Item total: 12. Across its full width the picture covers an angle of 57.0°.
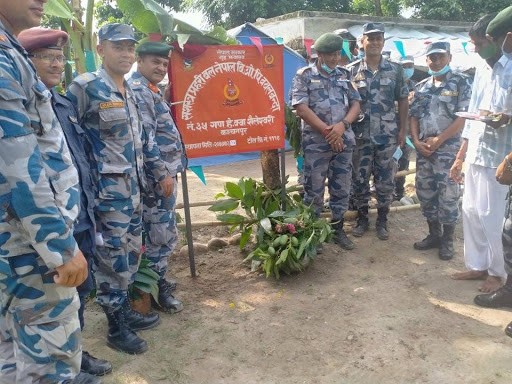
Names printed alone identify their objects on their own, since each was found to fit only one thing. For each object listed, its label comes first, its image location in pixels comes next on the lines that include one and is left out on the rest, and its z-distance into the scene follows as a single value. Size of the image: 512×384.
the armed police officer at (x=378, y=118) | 4.61
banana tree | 3.70
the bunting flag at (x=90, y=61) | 3.73
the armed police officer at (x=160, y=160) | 3.17
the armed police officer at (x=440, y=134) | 4.23
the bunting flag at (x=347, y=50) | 6.50
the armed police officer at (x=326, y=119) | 4.21
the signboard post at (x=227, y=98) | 3.69
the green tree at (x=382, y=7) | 18.80
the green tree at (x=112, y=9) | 22.70
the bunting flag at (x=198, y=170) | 4.06
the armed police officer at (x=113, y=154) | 2.70
